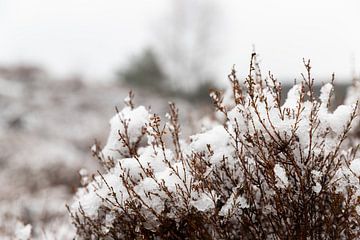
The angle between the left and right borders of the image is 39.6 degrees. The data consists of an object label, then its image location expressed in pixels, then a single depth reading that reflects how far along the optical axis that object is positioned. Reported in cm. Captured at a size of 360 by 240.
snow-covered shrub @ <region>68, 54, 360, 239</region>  243
